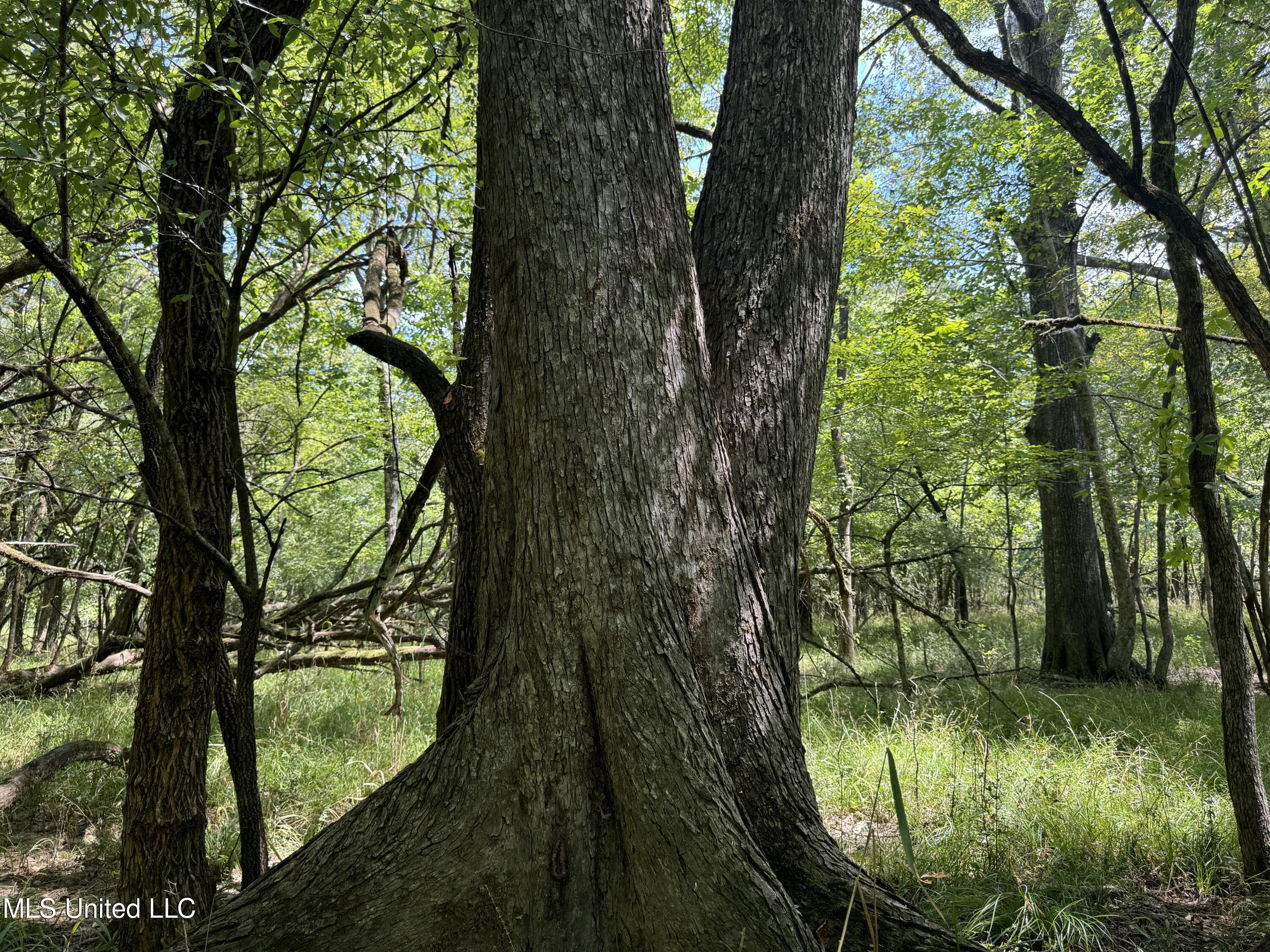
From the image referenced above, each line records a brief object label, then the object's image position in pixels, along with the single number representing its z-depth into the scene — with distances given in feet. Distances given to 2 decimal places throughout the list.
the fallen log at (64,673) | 20.22
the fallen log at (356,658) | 21.13
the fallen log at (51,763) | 11.25
